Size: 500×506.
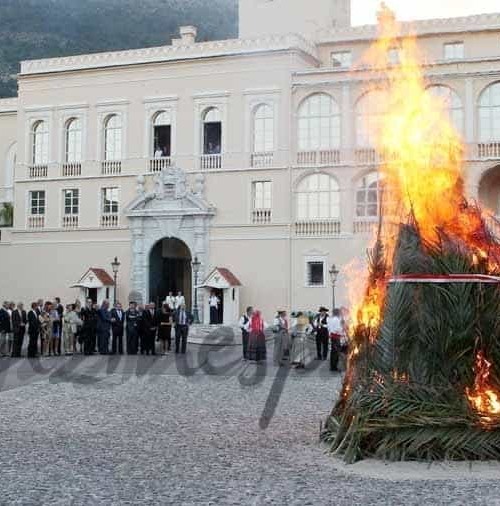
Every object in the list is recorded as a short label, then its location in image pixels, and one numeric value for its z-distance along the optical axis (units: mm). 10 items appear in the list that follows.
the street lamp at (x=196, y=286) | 42656
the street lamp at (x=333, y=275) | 41594
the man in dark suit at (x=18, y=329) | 27328
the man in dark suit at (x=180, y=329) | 29953
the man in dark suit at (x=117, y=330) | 29391
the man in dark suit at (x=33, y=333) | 27203
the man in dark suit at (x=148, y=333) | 29344
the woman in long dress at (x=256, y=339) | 25984
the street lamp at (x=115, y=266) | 45094
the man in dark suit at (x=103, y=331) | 28938
